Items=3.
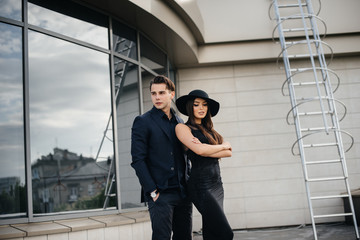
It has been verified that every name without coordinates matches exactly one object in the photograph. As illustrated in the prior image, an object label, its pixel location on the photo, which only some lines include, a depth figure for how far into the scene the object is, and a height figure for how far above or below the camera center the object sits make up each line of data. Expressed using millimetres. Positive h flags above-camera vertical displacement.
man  2453 +151
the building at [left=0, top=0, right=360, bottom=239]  4262 +1472
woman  2557 +189
